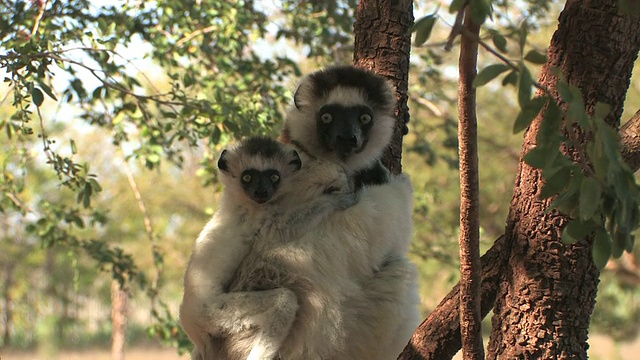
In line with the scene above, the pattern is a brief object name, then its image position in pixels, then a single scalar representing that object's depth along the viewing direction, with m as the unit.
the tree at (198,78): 4.50
